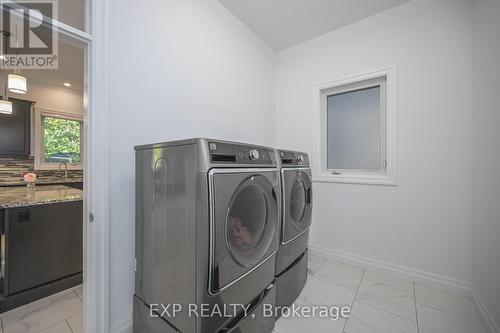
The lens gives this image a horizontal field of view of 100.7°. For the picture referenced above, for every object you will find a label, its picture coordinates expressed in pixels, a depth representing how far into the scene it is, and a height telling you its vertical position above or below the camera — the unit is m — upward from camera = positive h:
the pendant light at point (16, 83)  2.12 +0.88
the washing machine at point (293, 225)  1.49 -0.47
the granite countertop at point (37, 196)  1.67 -0.27
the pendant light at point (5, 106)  2.66 +0.79
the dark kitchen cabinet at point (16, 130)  3.16 +0.58
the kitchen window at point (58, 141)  3.67 +0.50
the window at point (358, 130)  2.10 +0.42
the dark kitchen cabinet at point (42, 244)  1.63 -0.66
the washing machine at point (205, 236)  0.91 -0.36
